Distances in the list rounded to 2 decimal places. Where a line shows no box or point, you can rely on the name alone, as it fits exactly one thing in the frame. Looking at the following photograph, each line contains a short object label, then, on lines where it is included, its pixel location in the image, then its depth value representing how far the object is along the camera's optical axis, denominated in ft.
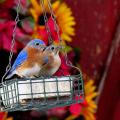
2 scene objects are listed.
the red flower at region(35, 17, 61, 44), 14.55
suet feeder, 11.69
